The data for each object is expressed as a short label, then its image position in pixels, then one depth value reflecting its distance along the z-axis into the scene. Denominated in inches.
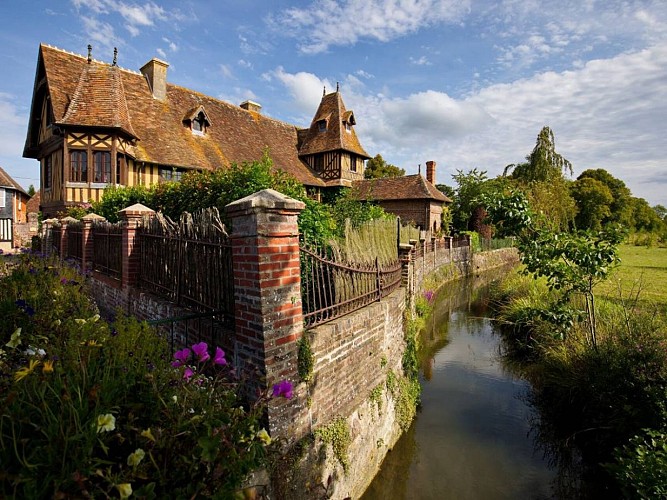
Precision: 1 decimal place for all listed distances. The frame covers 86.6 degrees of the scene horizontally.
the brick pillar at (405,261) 311.4
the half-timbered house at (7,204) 1266.0
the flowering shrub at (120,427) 59.2
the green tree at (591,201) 1630.2
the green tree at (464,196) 1423.7
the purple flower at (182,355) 87.6
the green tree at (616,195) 1764.1
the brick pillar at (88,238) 352.2
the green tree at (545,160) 1546.5
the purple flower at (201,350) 90.6
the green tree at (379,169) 1676.7
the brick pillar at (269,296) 124.3
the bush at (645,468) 137.1
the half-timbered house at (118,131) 627.8
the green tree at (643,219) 2011.6
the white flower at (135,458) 60.7
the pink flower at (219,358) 96.7
